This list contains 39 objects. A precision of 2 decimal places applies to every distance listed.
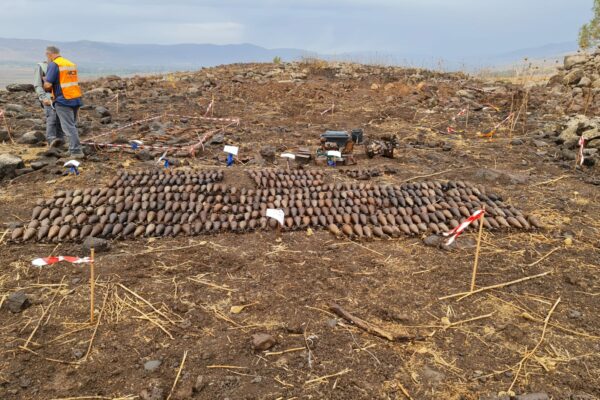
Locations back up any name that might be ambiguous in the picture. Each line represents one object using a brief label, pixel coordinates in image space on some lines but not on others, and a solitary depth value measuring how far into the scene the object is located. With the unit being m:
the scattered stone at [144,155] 7.72
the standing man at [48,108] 7.88
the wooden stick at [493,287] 4.16
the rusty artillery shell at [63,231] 5.09
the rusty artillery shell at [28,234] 5.03
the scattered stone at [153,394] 2.93
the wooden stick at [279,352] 3.37
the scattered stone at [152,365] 3.20
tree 25.01
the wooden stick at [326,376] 3.12
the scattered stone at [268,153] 7.85
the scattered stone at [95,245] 4.82
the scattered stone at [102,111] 10.73
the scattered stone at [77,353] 3.30
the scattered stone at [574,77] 15.16
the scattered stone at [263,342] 3.39
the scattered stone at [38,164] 6.98
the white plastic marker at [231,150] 7.36
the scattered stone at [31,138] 8.59
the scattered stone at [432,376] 3.13
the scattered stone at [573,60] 16.73
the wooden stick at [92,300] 3.55
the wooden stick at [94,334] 3.32
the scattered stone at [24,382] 3.01
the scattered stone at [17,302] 3.82
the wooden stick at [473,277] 4.17
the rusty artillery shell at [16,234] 5.02
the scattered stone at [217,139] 8.86
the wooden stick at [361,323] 3.58
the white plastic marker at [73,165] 6.79
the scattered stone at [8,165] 6.71
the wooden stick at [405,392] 2.98
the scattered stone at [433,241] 5.14
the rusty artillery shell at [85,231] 5.15
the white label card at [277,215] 5.19
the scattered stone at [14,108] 10.95
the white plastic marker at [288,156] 7.18
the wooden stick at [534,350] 3.13
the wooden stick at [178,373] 2.97
